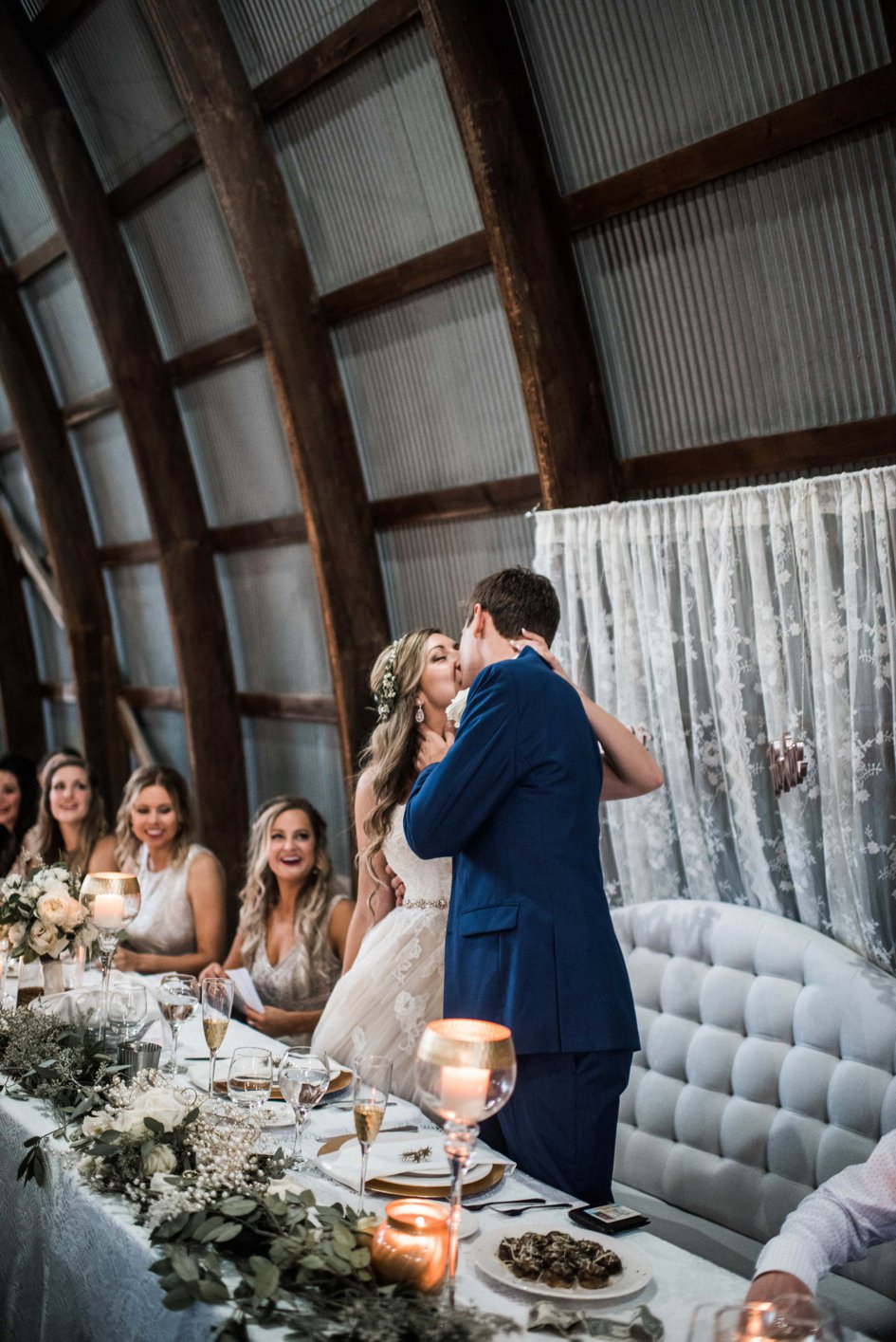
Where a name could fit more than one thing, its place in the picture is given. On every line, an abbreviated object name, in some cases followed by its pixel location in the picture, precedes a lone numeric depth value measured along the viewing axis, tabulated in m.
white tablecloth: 1.69
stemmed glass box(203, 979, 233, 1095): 2.35
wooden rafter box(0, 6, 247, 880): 5.69
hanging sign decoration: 3.29
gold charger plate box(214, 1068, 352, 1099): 2.45
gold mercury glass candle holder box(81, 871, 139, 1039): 2.87
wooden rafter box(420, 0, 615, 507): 3.74
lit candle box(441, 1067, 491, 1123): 1.55
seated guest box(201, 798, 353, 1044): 4.03
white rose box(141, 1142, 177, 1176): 1.93
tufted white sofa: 2.85
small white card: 3.52
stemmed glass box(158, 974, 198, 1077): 2.46
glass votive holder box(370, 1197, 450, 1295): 1.60
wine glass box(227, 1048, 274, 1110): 2.19
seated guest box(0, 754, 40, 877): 5.97
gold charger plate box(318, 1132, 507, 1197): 1.98
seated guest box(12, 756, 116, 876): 5.23
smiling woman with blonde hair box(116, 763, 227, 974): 4.56
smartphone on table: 1.88
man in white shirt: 1.89
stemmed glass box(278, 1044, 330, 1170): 2.00
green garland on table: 1.54
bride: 3.14
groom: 2.44
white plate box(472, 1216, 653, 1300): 1.65
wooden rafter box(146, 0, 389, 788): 4.59
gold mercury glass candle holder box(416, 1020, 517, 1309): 1.55
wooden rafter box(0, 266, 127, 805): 7.09
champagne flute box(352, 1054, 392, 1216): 1.83
